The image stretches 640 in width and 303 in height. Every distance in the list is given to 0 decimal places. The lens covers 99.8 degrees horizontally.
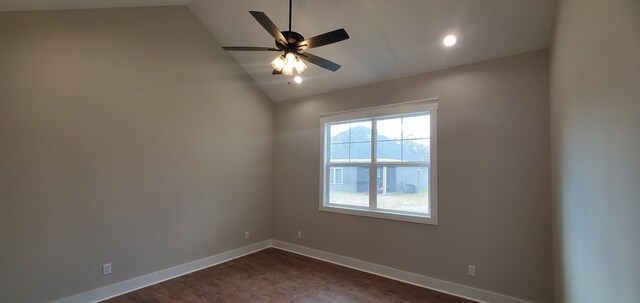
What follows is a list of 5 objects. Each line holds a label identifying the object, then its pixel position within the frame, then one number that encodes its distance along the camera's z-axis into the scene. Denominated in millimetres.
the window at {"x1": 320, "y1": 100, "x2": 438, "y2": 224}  3537
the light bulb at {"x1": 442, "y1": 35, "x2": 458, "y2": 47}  3019
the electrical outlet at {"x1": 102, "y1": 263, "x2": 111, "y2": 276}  3029
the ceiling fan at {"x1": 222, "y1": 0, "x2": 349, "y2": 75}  2176
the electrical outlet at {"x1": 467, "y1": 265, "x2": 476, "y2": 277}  3084
